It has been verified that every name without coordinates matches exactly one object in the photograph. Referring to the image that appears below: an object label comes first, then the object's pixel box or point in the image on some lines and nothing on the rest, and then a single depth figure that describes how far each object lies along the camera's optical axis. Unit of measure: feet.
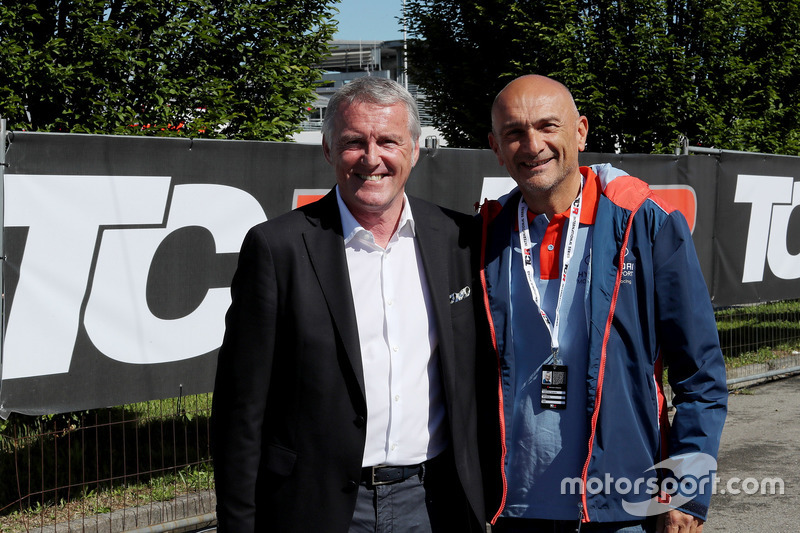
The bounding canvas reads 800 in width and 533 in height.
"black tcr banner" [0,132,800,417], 15.62
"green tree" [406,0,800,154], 47.06
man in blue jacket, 8.48
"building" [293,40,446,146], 169.83
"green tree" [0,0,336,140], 21.95
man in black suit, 8.31
